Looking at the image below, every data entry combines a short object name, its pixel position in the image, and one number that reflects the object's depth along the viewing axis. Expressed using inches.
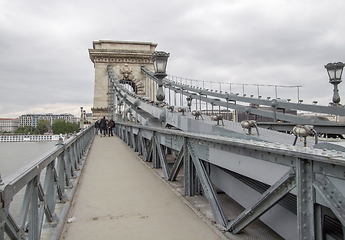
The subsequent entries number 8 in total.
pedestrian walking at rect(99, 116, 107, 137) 733.8
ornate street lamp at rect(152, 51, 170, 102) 281.4
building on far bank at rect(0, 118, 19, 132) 5182.1
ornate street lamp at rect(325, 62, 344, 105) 363.3
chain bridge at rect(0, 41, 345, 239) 71.1
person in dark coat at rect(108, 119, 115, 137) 756.6
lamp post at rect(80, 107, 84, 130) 1037.3
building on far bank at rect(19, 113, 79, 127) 6219.0
